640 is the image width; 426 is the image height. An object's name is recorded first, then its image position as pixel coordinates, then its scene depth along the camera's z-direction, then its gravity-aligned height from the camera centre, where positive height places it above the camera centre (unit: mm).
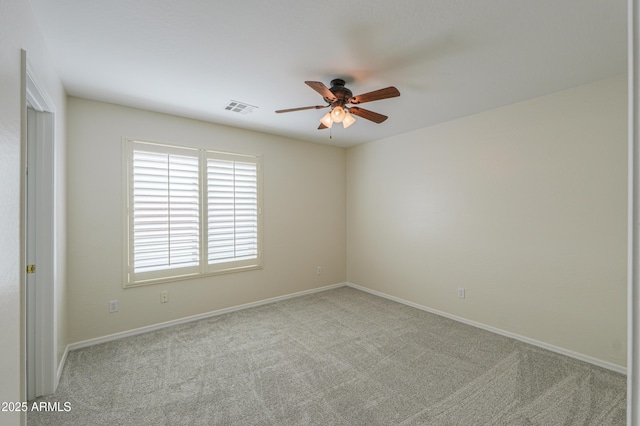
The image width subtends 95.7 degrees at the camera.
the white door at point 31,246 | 2104 -248
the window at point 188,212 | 3268 +4
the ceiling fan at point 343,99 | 2262 +933
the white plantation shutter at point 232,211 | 3791 +19
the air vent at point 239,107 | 3135 +1183
